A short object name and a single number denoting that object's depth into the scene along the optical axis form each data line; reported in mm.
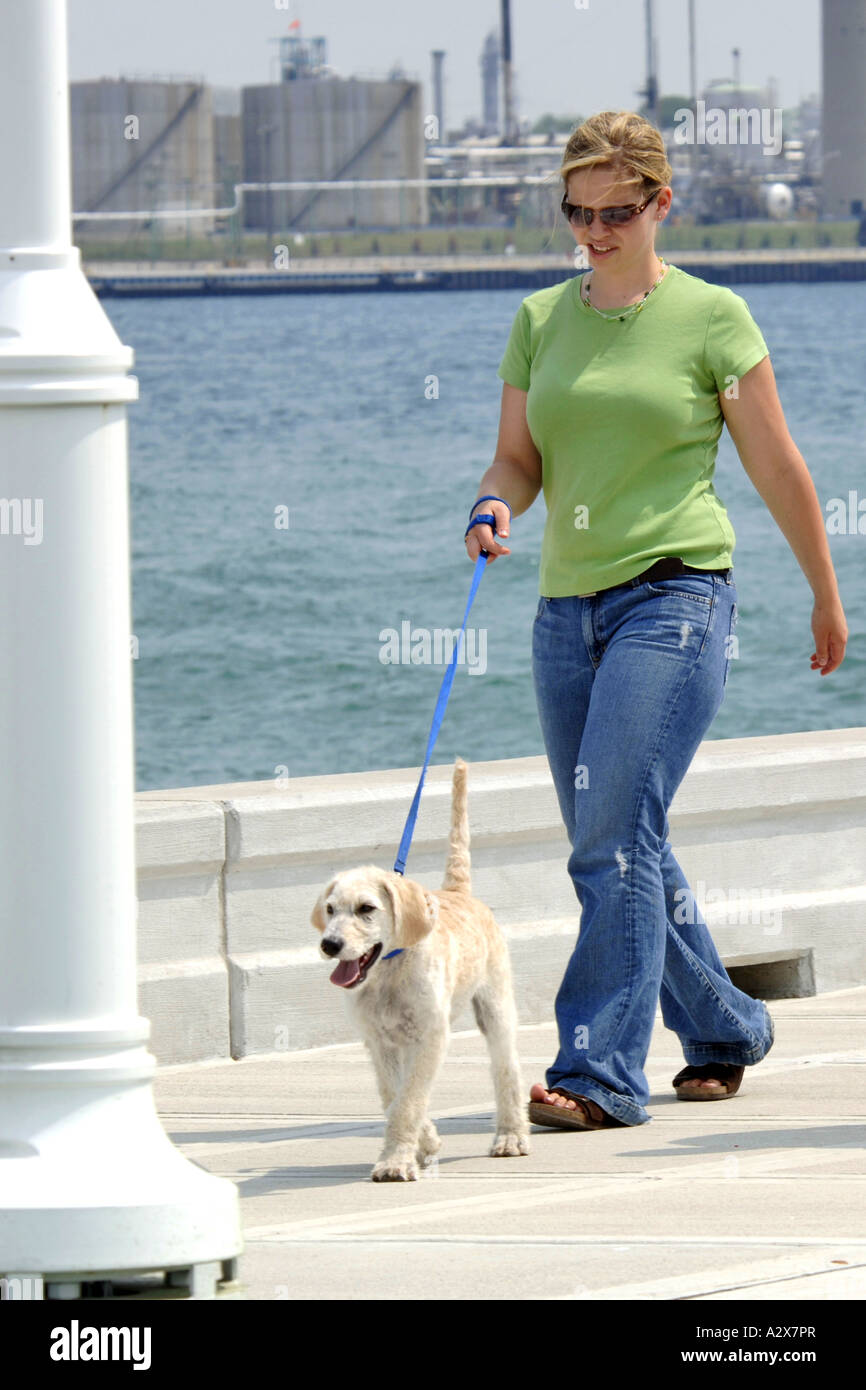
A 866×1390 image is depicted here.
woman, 5254
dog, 4930
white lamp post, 3596
